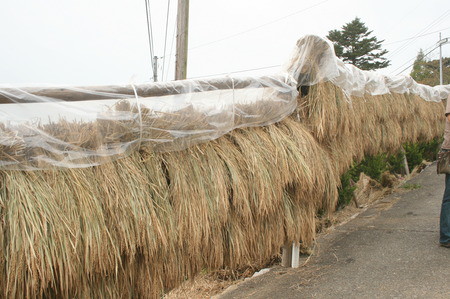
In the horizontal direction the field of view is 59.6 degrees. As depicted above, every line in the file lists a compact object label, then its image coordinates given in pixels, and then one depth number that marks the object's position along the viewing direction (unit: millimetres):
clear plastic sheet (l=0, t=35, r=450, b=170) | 2426
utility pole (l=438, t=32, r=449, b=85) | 40219
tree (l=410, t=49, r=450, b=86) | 44812
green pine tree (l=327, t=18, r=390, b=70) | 37781
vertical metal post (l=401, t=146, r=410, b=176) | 9141
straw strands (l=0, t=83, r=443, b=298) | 2246
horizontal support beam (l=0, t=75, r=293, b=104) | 2441
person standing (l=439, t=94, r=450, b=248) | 4145
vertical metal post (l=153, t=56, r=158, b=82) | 20697
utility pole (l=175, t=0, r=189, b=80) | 7531
